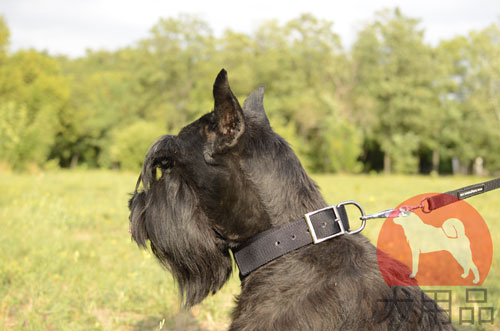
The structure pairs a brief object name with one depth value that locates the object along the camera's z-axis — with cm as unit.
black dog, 207
